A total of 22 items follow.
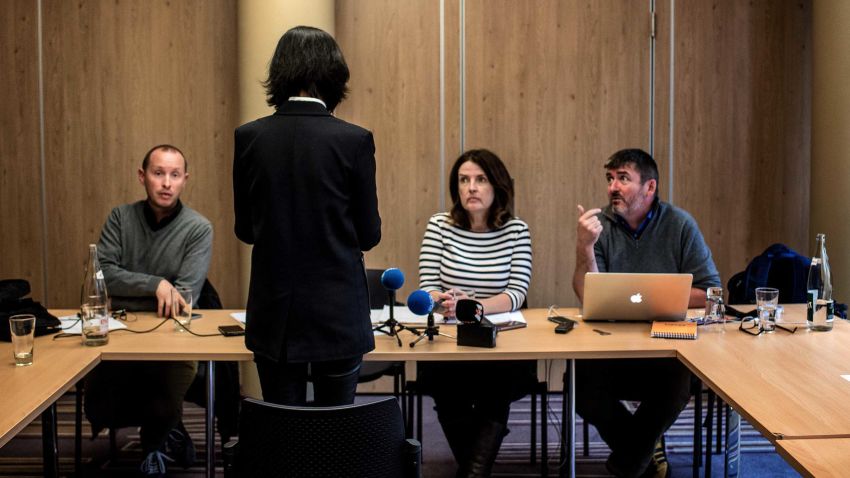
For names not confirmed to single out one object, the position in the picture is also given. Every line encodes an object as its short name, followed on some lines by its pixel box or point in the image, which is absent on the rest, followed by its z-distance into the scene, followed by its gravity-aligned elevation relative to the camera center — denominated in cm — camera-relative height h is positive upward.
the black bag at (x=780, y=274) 344 -25
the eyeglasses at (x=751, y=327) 273 -40
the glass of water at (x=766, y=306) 272 -31
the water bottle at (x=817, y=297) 276 -29
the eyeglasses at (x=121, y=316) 306 -38
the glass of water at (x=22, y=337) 233 -36
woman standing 198 +0
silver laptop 275 -28
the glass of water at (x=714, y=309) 285 -34
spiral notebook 263 -39
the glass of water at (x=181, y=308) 289 -34
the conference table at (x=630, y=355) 188 -44
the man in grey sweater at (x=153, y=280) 314 -25
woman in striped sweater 303 -23
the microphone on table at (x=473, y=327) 255 -36
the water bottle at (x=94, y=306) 259 -29
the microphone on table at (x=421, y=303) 260 -28
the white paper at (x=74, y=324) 283 -40
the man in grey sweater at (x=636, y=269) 292 -21
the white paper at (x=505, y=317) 295 -39
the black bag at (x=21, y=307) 277 -32
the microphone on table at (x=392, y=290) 253 -25
